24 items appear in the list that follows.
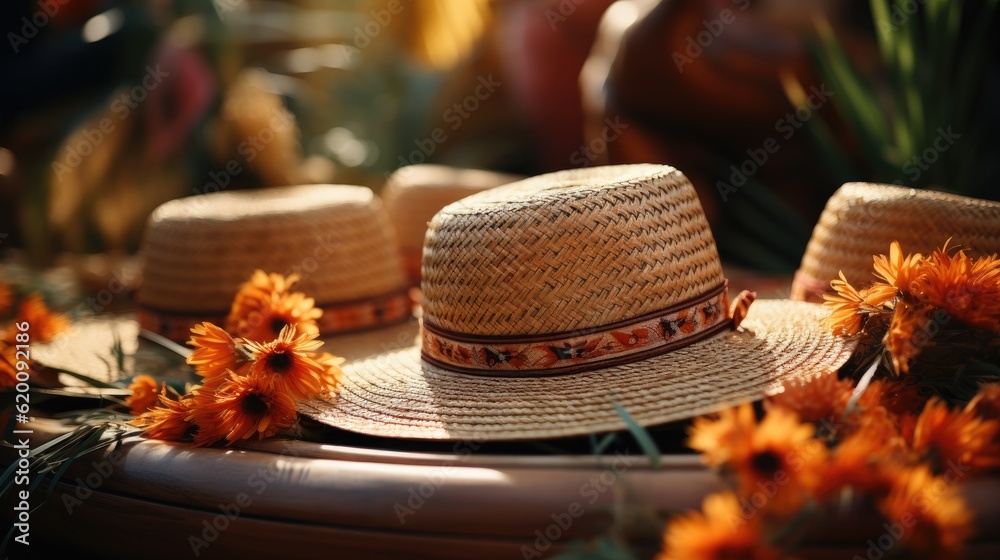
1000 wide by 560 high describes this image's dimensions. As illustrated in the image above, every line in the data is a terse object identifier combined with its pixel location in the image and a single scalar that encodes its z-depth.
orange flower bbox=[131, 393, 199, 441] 1.26
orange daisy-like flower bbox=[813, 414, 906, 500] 0.85
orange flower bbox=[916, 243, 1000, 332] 1.08
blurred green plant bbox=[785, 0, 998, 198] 1.95
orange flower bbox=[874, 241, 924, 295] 1.12
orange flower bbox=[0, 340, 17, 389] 1.46
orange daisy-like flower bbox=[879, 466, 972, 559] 0.82
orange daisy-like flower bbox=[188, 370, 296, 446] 1.21
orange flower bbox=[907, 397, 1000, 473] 0.92
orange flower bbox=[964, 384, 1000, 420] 0.97
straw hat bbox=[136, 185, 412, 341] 1.82
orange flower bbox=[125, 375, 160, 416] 1.37
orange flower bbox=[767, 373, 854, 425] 0.99
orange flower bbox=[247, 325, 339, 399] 1.24
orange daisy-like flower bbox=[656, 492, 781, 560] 0.79
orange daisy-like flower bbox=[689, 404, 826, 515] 0.86
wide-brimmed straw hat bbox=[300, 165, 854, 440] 1.17
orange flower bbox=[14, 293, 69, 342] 1.68
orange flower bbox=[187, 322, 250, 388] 1.29
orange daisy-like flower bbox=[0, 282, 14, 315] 1.72
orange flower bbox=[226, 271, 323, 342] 1.43
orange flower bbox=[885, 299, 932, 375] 1.07
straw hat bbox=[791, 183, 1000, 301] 1.33
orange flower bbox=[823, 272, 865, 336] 1.20
